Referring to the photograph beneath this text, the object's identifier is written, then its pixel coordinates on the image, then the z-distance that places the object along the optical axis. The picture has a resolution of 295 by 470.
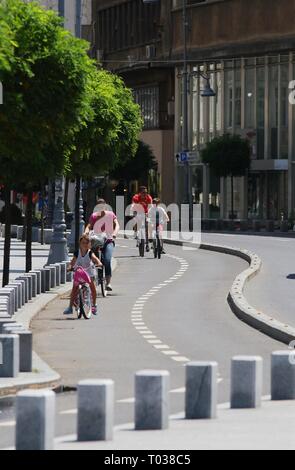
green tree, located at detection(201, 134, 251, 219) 83.75
